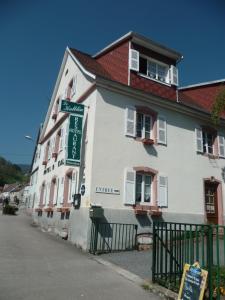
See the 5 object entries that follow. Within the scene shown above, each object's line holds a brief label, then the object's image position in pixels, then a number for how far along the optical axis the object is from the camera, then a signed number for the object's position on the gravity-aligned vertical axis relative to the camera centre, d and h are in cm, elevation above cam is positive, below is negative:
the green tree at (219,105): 1374 +515
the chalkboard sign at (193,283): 490 -92
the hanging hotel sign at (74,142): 1255 +302
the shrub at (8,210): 3014 +54
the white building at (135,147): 1222 +325
